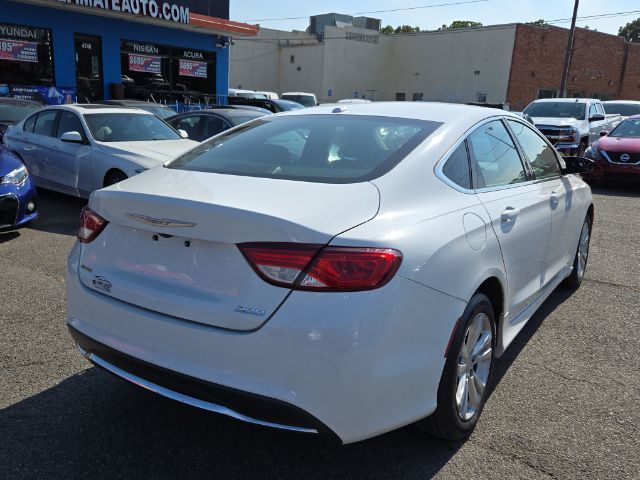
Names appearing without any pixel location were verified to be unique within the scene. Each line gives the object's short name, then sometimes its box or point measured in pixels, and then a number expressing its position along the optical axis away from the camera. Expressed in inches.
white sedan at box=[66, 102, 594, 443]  85.6
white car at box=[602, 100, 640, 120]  826.8
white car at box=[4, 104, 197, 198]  304.8
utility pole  1068.5
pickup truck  591.2
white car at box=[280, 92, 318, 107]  1074.1
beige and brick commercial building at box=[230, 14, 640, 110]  1648.6
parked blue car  243.0
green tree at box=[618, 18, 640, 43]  3164.4
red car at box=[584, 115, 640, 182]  465.4
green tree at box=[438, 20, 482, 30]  2853.8
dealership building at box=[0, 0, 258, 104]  627.2
